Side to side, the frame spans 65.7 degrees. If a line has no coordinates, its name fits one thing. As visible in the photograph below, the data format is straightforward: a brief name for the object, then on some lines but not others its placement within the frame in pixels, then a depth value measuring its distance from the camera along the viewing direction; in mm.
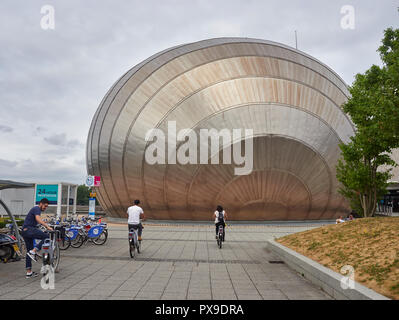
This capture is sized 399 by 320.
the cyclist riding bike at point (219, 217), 12930
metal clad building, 21016
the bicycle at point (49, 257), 6957
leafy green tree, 12793
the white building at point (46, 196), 24062
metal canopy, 8989
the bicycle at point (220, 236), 12288
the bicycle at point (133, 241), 9791
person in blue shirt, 7188
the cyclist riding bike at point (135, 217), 10469
